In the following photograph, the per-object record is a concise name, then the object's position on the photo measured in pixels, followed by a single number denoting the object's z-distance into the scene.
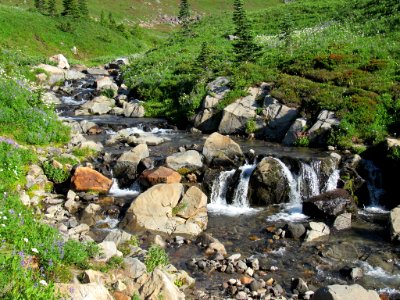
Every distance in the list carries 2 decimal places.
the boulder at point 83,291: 7.43
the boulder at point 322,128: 23.94
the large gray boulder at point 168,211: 15.65
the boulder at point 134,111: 33.22
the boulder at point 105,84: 40.22
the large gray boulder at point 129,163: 20.38
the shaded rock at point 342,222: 16.04
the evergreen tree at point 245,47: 34.88
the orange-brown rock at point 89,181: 18.50
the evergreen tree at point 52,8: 75.62
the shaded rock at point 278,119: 26.23
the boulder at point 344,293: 9.80
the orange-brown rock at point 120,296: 8.83
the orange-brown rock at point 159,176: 18.89
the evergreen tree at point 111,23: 85.28
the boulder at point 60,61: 51.41
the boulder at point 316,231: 14.91
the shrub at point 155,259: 11.51
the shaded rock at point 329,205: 16.91
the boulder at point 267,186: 18.83
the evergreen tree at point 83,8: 84.54
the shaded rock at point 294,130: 24.77
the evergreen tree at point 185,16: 61.87
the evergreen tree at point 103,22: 83.64
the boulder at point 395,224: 14.71
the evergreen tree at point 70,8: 77.69
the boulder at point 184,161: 20.47
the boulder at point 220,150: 21.03
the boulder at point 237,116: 27.33
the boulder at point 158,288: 9.28
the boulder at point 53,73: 44.25
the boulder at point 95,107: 33.75
